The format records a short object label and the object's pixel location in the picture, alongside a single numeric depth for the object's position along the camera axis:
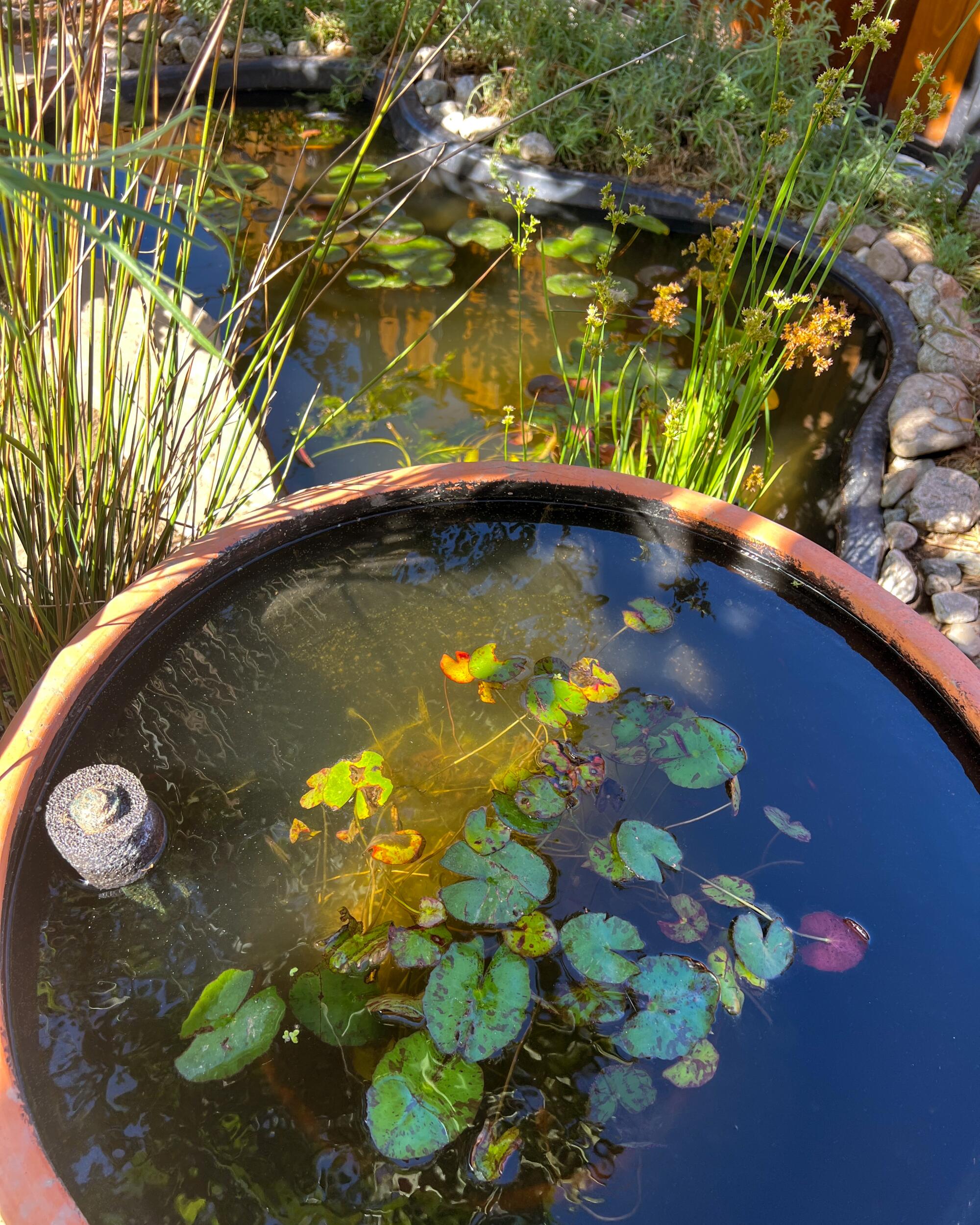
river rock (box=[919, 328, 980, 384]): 2.37
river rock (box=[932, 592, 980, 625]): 1.88
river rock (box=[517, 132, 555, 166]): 3.28
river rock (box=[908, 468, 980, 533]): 2.03
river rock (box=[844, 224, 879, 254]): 2.90
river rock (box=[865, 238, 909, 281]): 2.78
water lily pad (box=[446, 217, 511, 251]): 3.04
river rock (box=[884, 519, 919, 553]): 2.04
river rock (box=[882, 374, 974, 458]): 2.17
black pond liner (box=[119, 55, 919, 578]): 2.13
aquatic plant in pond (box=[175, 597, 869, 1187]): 0.88
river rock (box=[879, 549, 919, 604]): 1.95
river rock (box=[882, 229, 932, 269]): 2.81
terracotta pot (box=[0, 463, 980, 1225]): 0.76
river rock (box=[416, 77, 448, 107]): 3.74
